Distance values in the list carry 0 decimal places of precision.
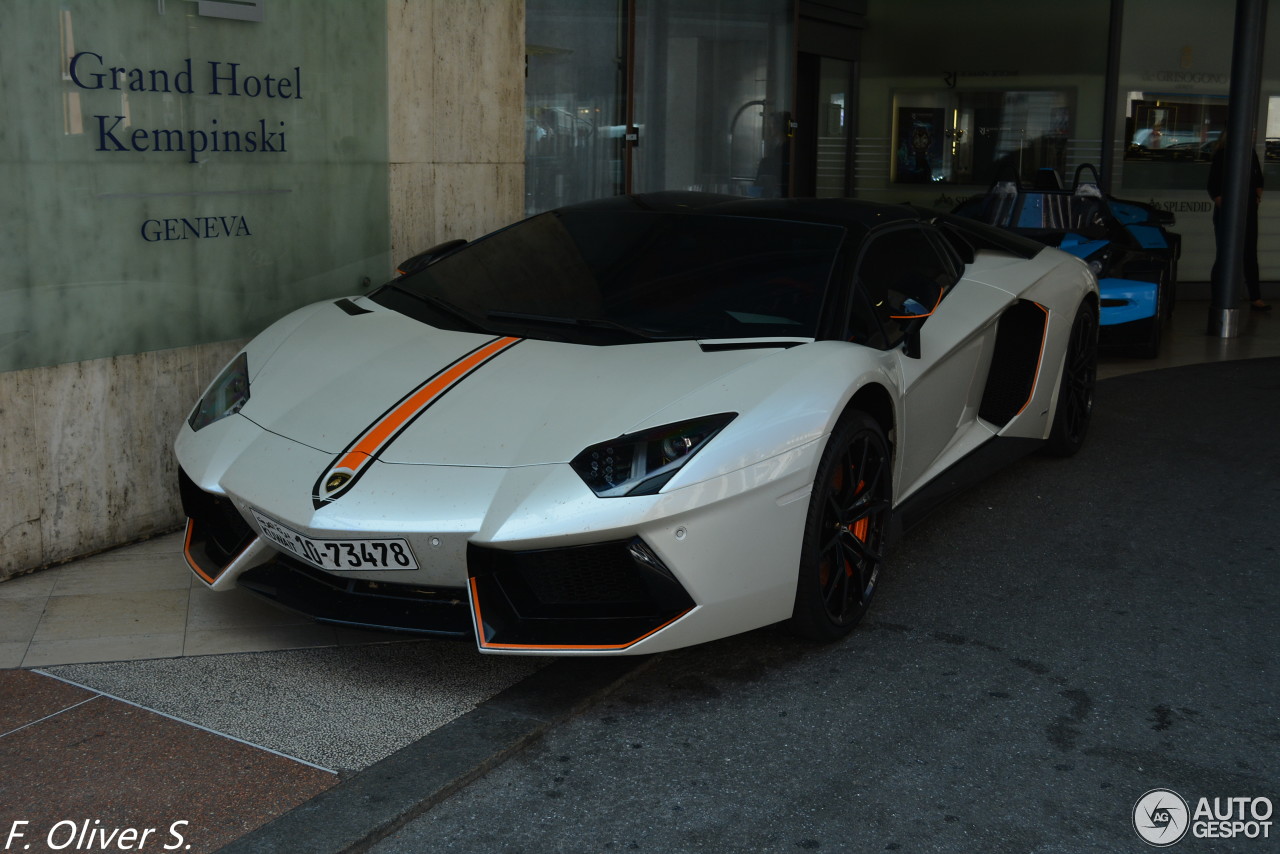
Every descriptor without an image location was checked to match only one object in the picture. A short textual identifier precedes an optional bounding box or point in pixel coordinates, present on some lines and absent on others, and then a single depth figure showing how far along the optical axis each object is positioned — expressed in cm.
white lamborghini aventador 309
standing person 986
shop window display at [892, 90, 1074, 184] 1307
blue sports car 844
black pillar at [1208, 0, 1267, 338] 920
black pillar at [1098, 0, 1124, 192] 1266
